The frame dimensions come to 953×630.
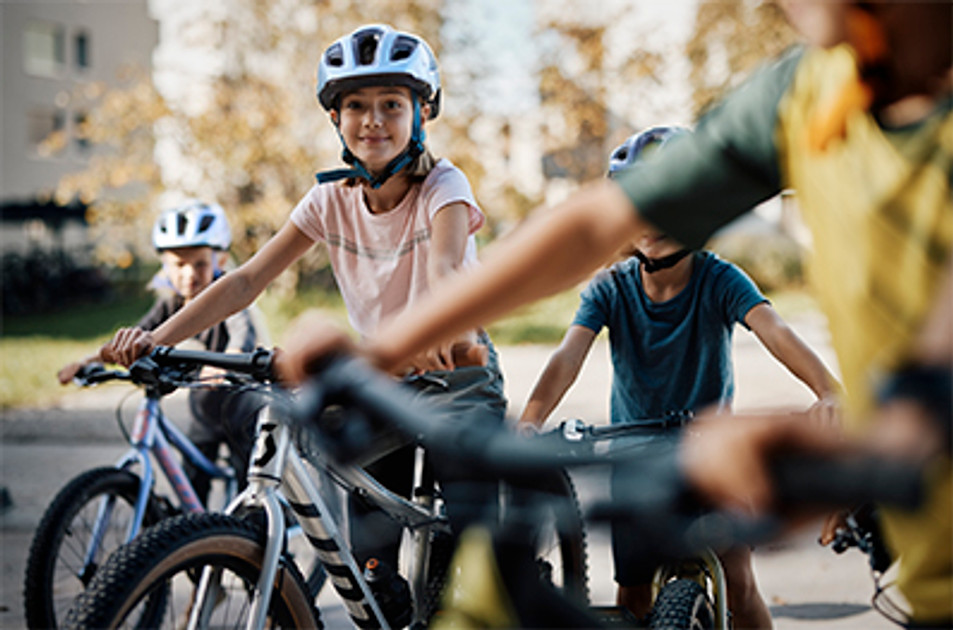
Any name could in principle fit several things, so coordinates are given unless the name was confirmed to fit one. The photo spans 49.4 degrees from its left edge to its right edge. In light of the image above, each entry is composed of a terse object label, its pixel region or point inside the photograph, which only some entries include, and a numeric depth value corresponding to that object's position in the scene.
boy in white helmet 4.77
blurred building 35.69
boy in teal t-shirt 3.17
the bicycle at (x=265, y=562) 2.39
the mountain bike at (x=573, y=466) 0.97
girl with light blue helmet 2.99
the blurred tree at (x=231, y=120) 15.95
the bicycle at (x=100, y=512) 3.96
